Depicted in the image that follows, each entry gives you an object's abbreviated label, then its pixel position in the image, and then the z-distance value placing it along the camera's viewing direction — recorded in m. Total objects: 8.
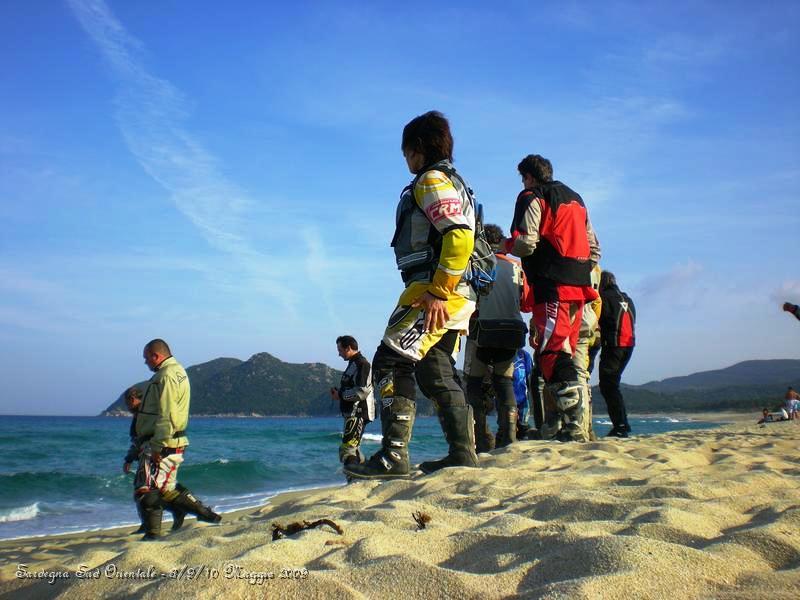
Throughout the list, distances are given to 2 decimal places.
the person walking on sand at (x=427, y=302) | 3.67
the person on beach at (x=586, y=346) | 5.60
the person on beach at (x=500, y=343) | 5.66
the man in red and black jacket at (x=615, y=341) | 7.76
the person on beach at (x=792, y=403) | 17.67
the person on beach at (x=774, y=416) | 18.07
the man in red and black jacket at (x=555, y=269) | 5.19
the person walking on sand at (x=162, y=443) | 5.19
